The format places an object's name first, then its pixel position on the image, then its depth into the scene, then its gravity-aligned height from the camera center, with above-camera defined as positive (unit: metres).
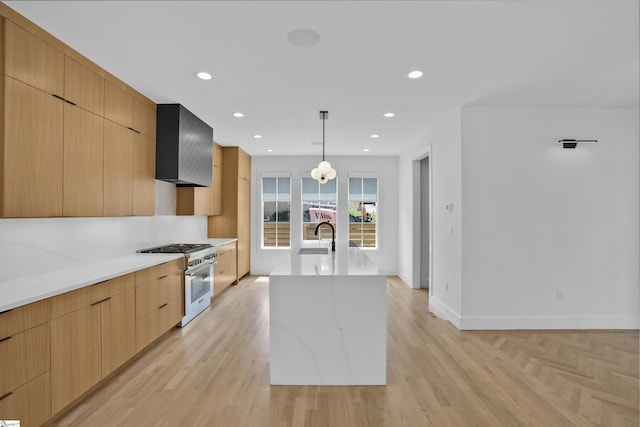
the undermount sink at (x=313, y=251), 3.57 -0.43
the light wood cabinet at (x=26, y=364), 1.68 -0.86
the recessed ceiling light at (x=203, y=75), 2.90 +1.31
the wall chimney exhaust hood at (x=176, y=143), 3.79 +0.89
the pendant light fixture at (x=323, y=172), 4.12 +0.58
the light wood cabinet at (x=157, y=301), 2.96 -0.91
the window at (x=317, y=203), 7.12 +0.27
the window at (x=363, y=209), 7.11 +0.13
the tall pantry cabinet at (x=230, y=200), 6.02 +0.28
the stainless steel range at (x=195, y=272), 3.91 -0.78
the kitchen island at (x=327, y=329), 2.49 -0.91
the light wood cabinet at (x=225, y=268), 5.02 -0.92
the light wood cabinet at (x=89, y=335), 2.03 -0.90
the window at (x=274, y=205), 7.12 +0.22
